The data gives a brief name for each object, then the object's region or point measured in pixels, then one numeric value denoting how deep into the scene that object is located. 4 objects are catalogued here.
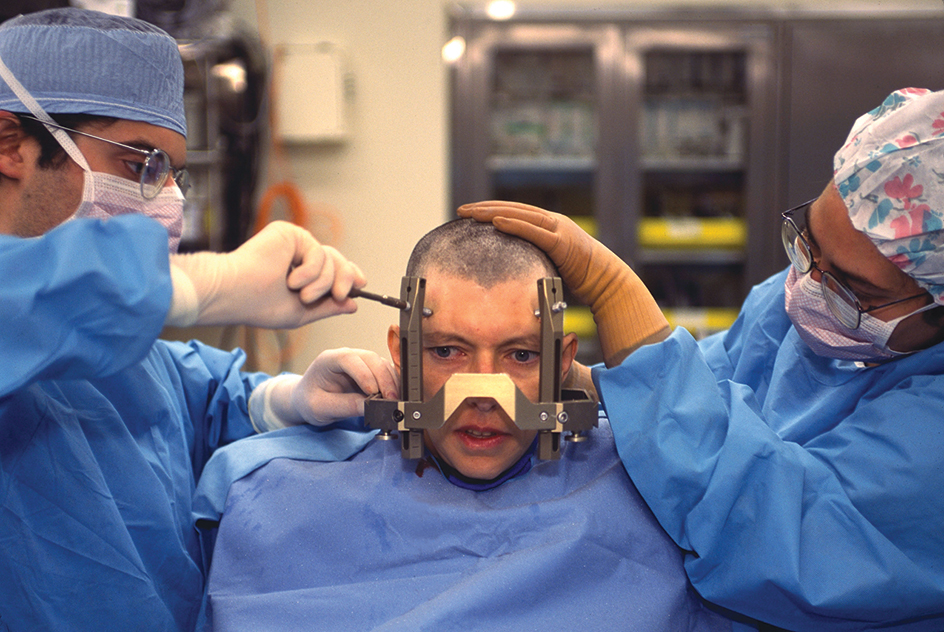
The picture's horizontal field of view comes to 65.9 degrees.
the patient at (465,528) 1.26
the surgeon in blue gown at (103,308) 0.92
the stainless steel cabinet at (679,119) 3.76
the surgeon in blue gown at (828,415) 1.17
